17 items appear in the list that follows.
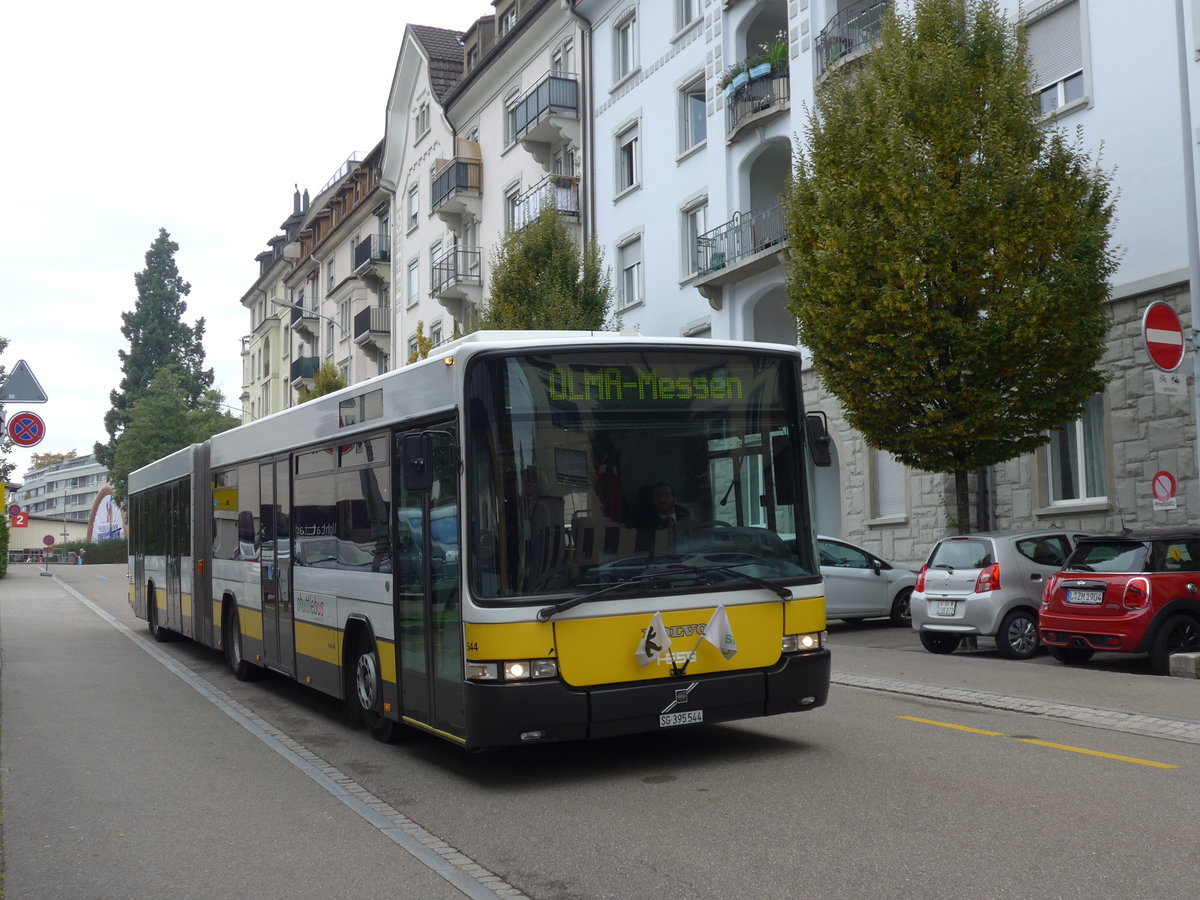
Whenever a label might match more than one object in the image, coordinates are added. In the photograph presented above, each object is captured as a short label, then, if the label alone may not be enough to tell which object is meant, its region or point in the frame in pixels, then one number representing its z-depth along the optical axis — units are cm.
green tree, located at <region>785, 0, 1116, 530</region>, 1681
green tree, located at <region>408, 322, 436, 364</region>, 3491
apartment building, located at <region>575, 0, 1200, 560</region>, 1817
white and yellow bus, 746
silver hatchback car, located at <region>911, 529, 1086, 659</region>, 1482
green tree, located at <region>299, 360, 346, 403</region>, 4647
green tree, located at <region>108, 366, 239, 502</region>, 7200
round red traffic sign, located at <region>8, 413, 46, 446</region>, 1959
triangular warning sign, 1705
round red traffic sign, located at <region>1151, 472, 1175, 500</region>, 1534
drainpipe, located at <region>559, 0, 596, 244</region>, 3400
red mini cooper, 1266
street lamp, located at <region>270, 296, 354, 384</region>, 5550
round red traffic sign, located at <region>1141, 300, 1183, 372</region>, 1405
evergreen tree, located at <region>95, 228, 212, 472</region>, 9194
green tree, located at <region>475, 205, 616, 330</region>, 2842
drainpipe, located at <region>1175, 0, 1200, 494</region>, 1498
